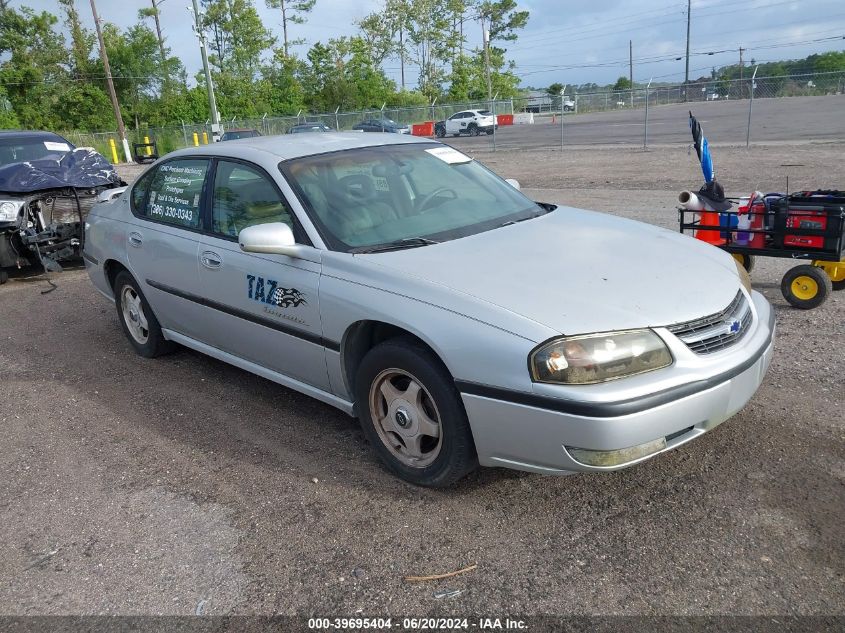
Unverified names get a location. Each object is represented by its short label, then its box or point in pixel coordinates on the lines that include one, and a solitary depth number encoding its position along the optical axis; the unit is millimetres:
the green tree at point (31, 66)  49469
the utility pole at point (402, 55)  68438
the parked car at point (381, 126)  35338
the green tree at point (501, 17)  66562
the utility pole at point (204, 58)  27906
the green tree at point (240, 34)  61812
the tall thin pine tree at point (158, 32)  57034
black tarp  8391
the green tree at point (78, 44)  53281
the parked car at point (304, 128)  29912
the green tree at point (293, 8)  66188
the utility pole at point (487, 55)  54025
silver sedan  2805
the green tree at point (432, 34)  67875
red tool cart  5582
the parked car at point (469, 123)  42750
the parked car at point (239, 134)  28084
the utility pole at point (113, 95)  39594
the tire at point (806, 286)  5578
